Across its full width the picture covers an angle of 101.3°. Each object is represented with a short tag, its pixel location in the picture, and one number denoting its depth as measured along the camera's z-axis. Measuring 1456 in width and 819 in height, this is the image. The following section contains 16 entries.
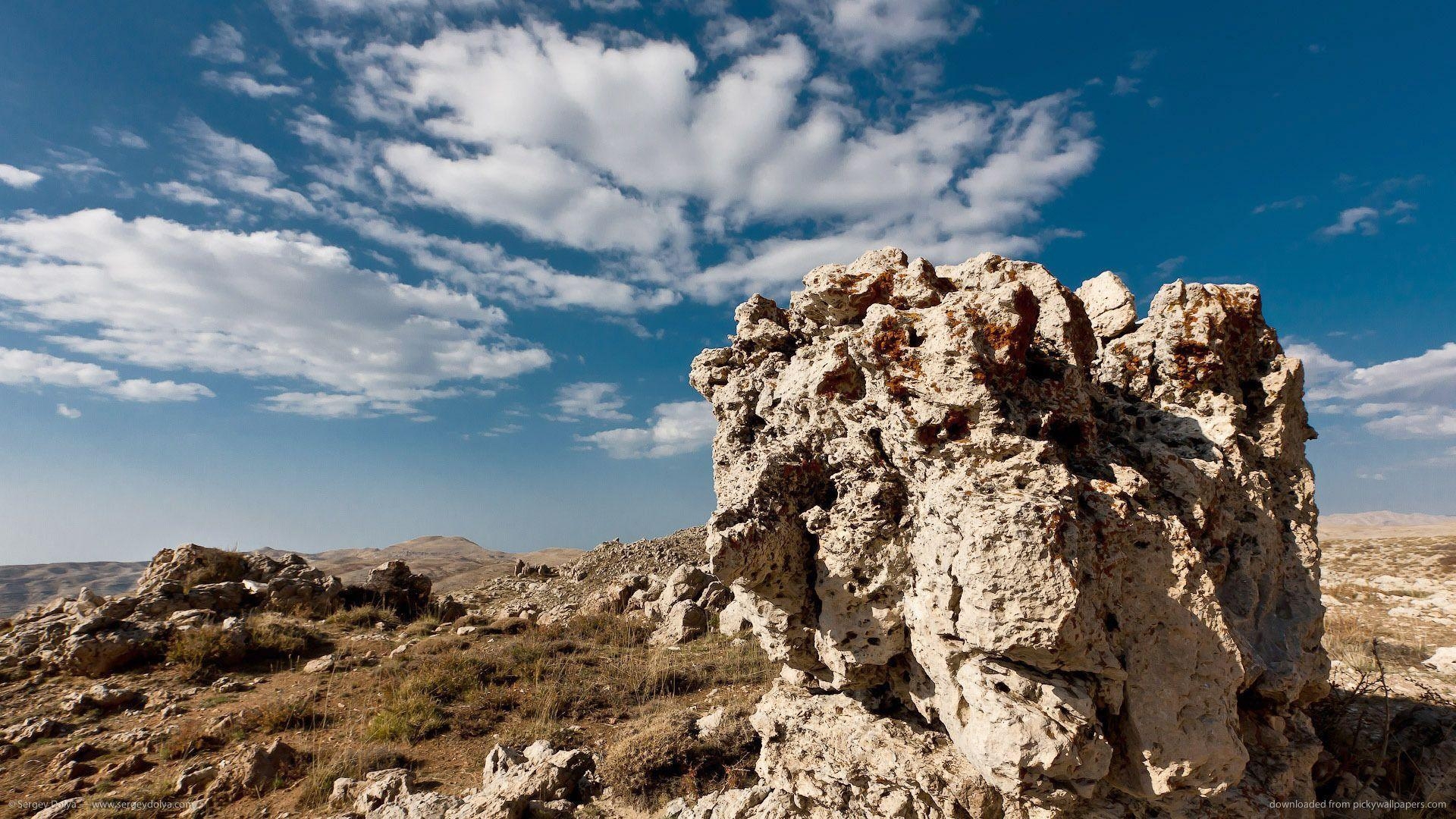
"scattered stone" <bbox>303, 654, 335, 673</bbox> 9.88
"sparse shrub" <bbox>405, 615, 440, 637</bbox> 12.69
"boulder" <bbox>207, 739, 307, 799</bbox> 6.17
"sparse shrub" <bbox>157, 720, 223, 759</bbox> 7.04
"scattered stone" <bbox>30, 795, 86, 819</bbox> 5.73
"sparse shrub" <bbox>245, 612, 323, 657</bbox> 10.61
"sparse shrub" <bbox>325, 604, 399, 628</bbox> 13.19
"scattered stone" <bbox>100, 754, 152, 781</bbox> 6.58
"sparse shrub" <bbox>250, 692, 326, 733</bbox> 7.83
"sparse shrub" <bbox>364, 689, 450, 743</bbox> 7.48
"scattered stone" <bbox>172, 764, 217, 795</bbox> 6.16
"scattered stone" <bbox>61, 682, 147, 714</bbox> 8.28
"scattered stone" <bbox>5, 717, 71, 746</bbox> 7.39
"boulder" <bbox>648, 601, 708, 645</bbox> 12.20
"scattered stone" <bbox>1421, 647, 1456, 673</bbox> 8.52
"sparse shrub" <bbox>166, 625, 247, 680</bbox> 9.63
